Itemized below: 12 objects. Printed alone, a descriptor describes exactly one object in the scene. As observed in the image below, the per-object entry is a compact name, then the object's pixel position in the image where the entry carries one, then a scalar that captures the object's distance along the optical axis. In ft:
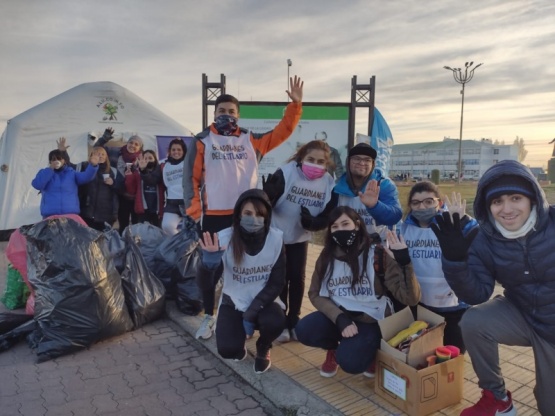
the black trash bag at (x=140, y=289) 12.57
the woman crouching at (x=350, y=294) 8.71
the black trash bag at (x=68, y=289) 10.80
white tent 27.17
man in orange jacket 11.12
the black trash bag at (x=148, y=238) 14.98
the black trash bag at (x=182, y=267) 13.64
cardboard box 7.70
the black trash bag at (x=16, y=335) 11.27
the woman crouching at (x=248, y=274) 9.85
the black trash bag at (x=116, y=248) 12.76
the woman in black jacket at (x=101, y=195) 19.35
